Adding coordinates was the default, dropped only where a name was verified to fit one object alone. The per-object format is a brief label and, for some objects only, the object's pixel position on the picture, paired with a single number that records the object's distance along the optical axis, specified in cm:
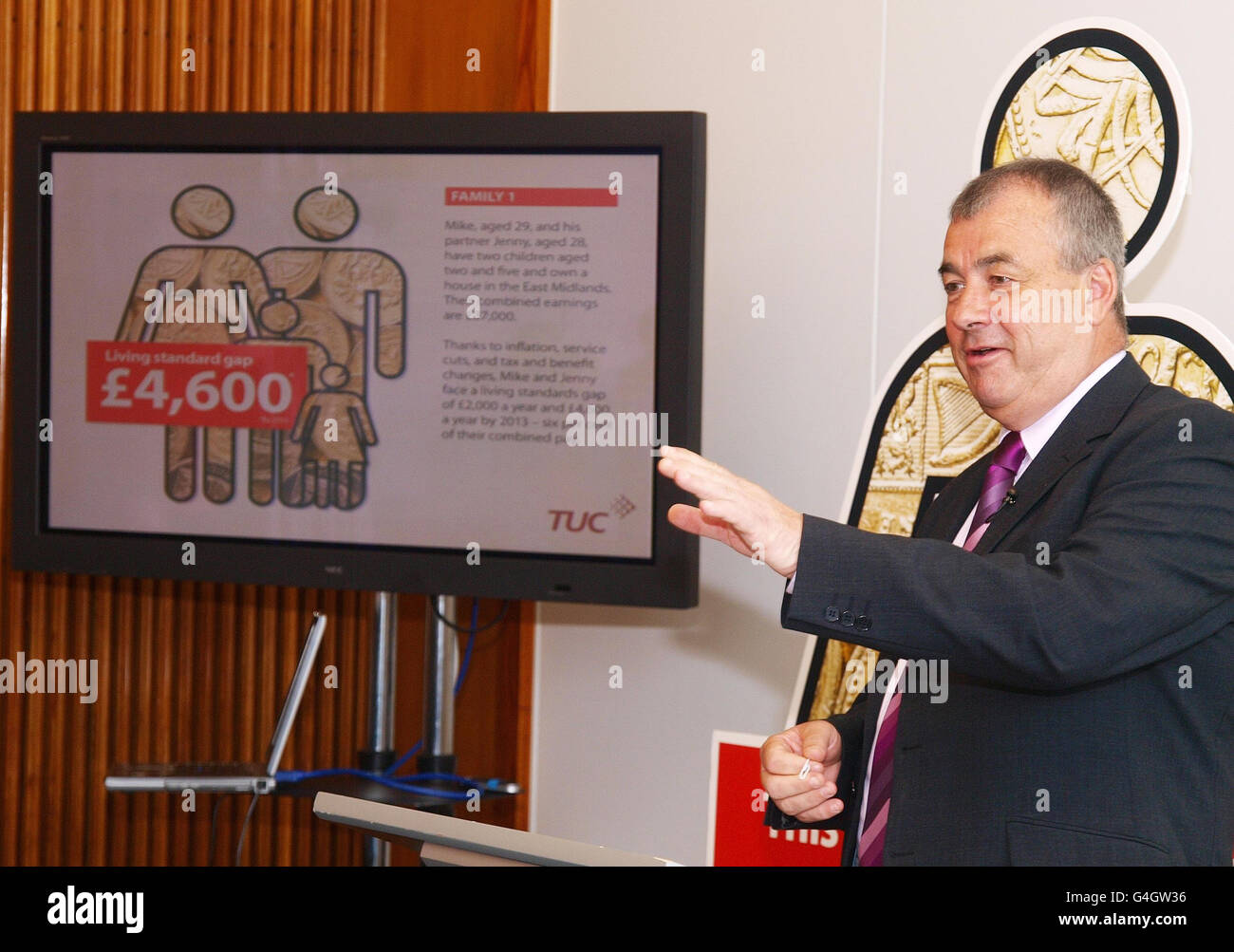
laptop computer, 296
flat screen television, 284
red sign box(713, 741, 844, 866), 297
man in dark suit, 156
